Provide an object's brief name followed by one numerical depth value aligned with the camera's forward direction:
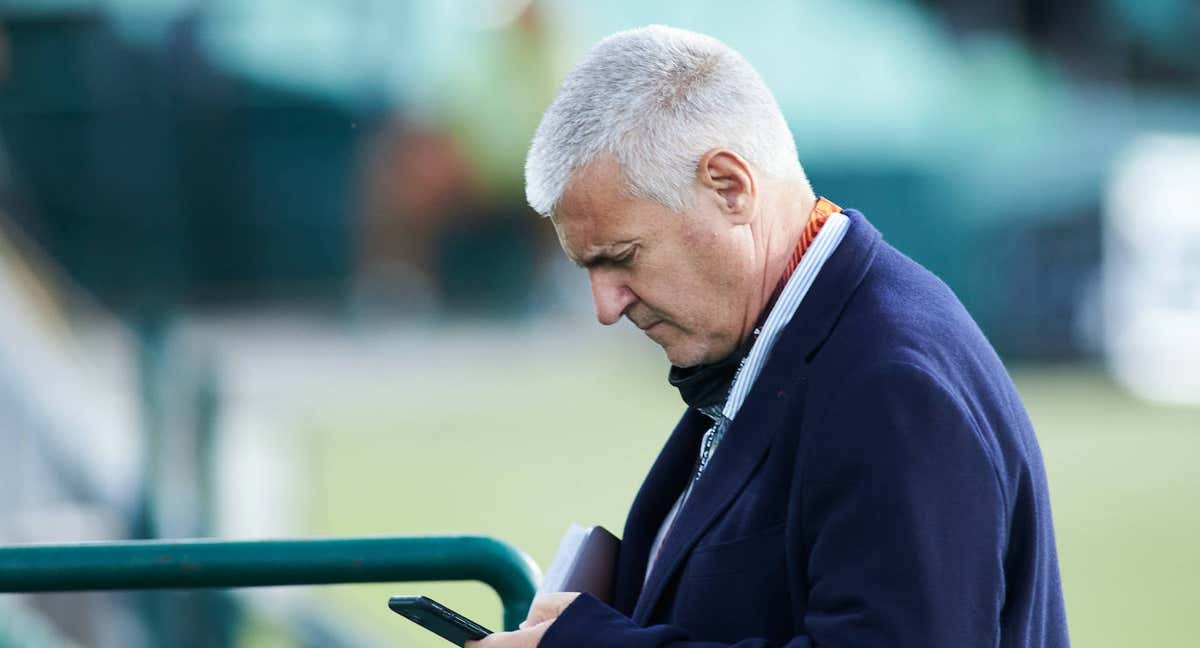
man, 9.14
